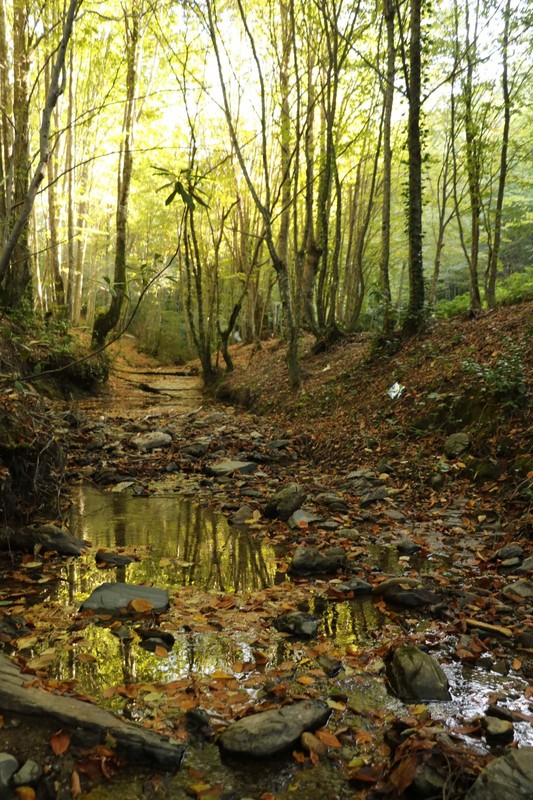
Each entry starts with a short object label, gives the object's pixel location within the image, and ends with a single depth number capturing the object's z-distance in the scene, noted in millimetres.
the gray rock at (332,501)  5426
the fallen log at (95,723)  1901
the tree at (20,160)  9758
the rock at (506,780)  1657
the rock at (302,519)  4949
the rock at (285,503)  5301
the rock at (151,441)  8141
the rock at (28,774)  1721
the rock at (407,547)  4270
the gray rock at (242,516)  5248
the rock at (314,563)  3909
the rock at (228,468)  7012
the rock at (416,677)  2332
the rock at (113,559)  3914
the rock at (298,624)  2951
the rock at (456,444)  5906
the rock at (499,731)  2023
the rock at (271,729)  1960
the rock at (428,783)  1751
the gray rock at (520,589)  3311
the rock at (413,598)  3295
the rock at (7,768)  1699
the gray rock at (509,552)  3908
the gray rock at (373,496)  5554
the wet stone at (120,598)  3139
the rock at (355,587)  3516
